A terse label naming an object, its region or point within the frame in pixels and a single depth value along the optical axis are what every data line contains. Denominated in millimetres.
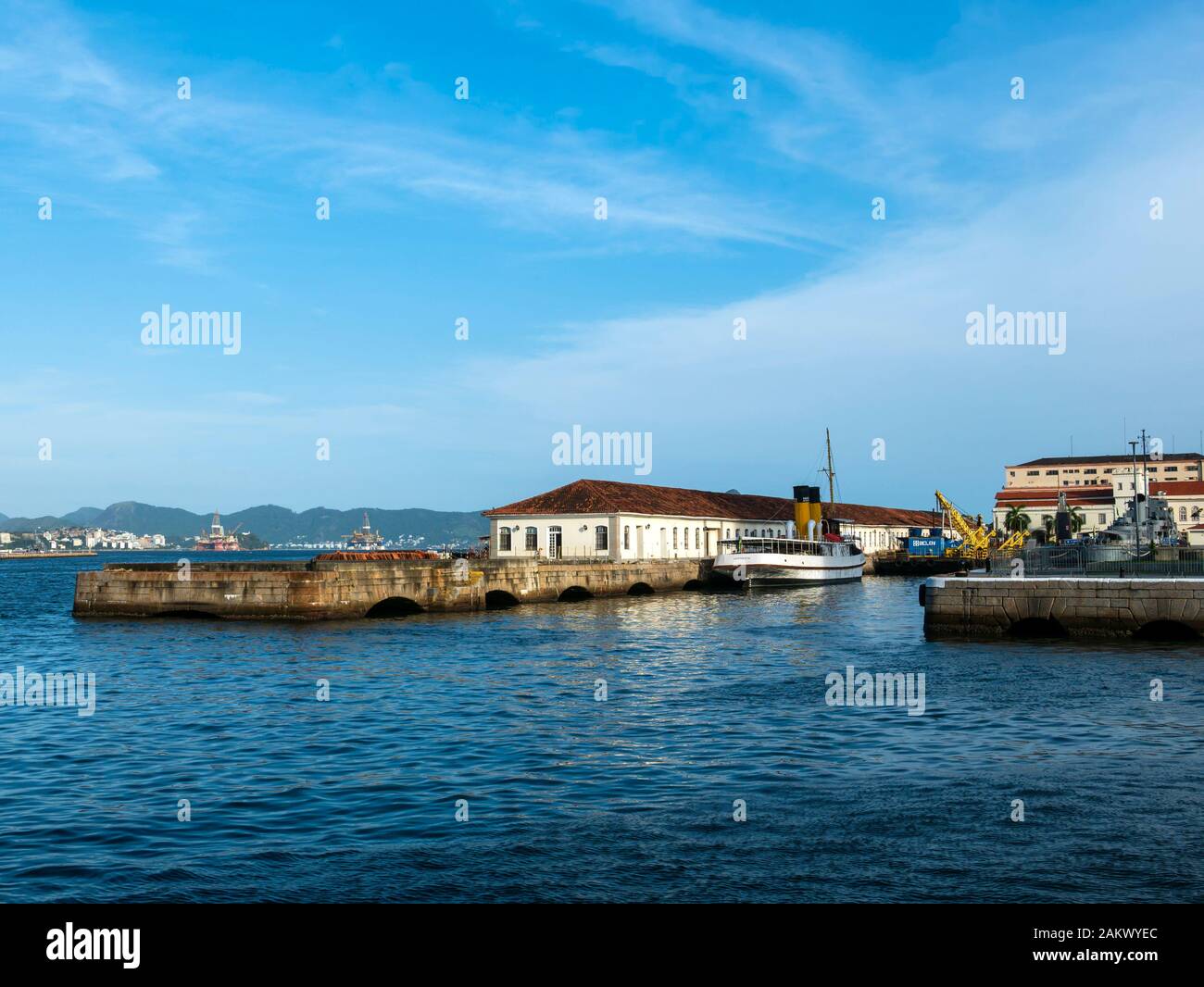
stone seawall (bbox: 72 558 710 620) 43656
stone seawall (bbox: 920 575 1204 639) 31438
